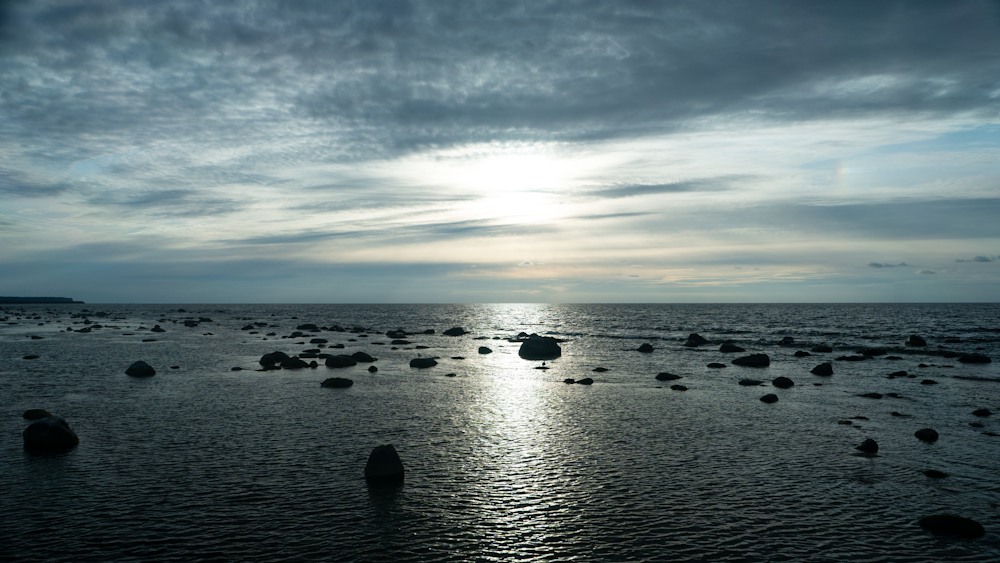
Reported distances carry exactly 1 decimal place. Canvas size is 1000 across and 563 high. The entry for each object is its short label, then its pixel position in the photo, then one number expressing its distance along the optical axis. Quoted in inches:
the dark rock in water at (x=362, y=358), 2115.8
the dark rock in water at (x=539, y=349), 2309.3
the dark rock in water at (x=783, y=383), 1483.8
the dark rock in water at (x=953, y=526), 546.9
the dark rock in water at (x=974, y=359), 2063.2
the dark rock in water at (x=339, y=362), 1963.6
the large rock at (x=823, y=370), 1731.1
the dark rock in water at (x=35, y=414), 989.4
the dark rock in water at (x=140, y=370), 1600.6
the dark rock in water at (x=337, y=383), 1476.4
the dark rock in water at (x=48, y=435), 798.5
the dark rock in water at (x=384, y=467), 685.9
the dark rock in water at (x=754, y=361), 2006.8
